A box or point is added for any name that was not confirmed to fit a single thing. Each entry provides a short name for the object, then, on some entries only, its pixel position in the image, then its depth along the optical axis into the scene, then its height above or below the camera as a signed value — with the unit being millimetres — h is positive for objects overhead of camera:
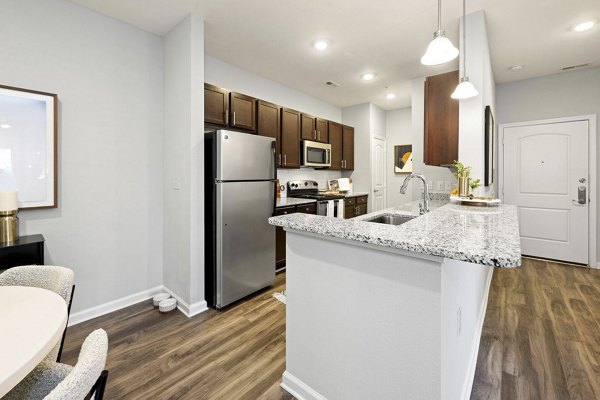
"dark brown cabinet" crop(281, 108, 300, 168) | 4016 +881
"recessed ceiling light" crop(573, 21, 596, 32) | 2667 +1631
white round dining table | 693 -388
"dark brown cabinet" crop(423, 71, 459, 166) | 2631 +729
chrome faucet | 2047 +70
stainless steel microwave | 4355 +709
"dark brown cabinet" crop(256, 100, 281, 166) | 3633 +1028
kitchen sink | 2234 -166
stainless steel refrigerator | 2582 -129
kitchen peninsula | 1063 -463
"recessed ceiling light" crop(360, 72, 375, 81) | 3893 +1701
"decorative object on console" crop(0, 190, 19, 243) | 1924 -112
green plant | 2369 +222
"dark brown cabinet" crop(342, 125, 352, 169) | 5281 +980
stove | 4410 +118
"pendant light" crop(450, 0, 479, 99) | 2135 +808
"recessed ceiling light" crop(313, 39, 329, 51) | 2983 +1648
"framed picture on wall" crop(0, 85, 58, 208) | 2021 +406
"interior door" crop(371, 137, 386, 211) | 5418 +473
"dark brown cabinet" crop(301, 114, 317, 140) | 4365 +1104
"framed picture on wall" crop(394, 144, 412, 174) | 5574 +780
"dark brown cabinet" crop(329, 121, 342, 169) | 4984 +982
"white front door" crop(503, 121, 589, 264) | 3916 +170
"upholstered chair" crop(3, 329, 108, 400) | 616 -429
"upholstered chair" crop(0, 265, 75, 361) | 1230 -356
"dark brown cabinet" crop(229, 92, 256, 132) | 3279 +1043
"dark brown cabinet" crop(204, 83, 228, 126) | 3029 +1032
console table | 1862 -354
